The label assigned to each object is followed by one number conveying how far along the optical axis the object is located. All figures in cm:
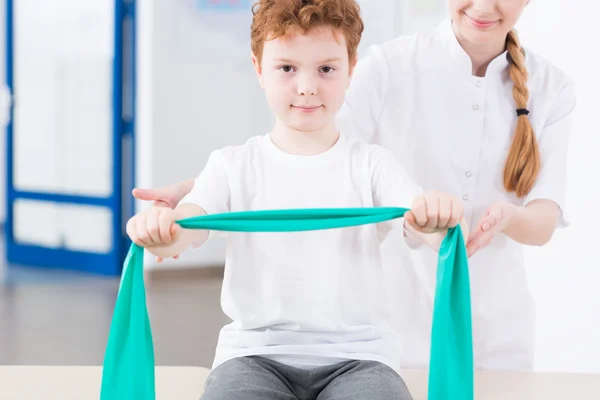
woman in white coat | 251
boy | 213
